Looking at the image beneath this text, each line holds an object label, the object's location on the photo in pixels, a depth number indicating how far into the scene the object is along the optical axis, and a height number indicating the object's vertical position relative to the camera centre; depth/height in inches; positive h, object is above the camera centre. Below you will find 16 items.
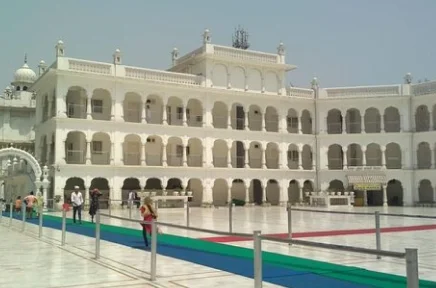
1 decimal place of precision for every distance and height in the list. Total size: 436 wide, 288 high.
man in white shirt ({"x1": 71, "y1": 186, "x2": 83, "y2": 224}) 877.2 -26.0
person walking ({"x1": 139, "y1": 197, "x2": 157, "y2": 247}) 532.4 -26.8
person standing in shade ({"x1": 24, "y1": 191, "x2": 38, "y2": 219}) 996.6 -30.3
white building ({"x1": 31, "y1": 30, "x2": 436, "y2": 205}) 1512.1 +190.5
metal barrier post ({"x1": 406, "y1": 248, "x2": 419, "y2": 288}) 185.3 -31.1
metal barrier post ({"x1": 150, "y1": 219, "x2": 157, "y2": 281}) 346.0 -44.6
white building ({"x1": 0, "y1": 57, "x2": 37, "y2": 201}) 2153.1 +317.4
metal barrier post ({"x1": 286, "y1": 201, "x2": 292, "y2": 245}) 556.9 -35.9
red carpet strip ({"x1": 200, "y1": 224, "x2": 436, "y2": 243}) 598.5 -63.8
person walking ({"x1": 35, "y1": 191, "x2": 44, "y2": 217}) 981.4 -33.0
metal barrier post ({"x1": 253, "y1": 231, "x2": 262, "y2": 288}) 265.1 -40.1
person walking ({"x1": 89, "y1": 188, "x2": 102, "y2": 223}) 873.5 -22.5
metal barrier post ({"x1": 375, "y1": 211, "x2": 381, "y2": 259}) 454.0 -39.3
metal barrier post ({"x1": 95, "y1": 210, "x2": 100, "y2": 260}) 447.0 -48.9
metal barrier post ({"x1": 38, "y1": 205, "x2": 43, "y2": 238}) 644.1 -53.8
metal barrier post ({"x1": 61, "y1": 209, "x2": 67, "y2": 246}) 552.1 -45.5
